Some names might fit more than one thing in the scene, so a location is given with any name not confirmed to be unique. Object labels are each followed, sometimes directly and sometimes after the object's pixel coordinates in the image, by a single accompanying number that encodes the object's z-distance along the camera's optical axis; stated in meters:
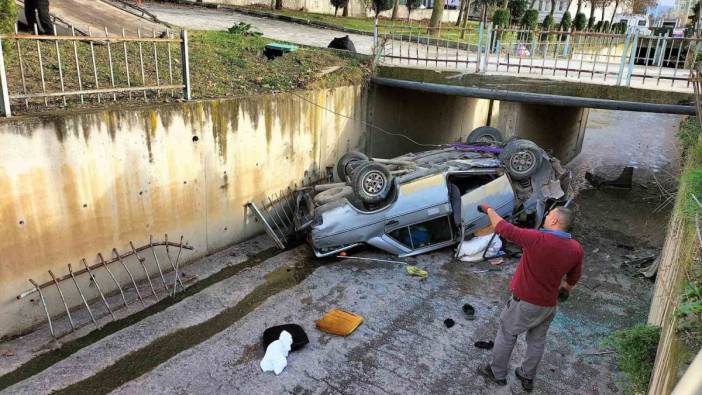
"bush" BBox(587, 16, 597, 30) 38.22
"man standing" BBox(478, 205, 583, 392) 4.43
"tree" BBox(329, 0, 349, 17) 26.89
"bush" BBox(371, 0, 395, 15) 24.08
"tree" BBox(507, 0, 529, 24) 30.56
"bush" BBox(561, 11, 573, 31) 34.06
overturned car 8.25
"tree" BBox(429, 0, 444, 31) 21.21
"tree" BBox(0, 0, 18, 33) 6.45
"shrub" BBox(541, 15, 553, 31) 30.45
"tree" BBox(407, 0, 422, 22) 30.48
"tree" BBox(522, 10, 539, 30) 26.28
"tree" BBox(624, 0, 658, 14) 50.59
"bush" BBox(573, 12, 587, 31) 32.56
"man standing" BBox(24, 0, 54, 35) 9.08
